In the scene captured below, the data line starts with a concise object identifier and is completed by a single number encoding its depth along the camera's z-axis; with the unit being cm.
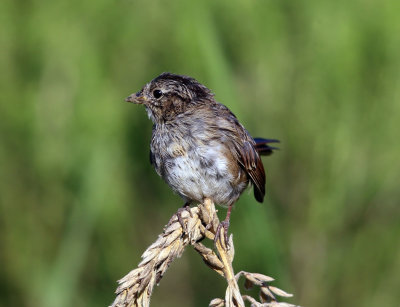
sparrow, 339
